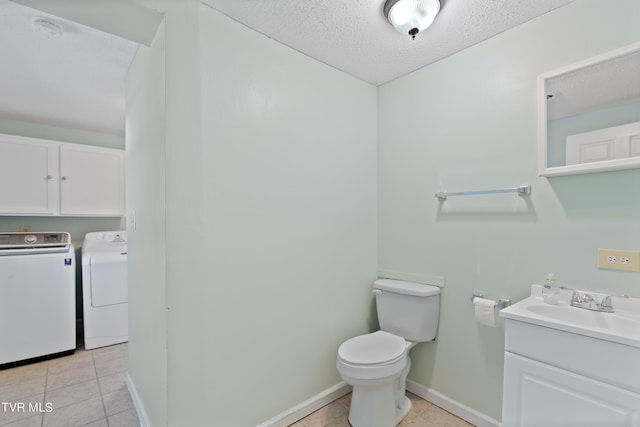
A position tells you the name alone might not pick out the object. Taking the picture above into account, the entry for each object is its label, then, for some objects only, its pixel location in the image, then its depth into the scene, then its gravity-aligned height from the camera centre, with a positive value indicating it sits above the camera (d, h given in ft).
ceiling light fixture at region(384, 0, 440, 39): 4.60 +3.17
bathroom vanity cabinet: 3.29 -2.09
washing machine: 8.25 -2.56
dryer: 9.47 -2.79
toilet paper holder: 5.39 -1.71
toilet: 5.27 -2.76
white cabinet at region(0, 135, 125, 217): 9.14 +1.07
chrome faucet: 4.22 -1.36
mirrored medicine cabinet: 4.13 +1.46
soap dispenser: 4.64 -1.30
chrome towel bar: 5.17 +0.35
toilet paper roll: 5.30 -1.84
